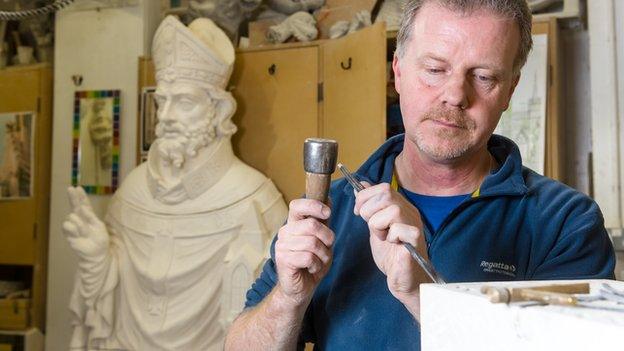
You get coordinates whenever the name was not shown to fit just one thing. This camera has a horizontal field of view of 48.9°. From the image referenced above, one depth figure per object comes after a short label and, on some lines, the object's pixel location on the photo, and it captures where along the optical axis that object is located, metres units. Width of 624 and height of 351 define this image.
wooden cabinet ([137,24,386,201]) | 2.85
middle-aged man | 1.06
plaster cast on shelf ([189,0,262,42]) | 3.46
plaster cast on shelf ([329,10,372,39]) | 3.22
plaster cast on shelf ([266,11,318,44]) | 3.29
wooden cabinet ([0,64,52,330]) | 3.67
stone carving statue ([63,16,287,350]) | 2.93
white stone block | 0.52
